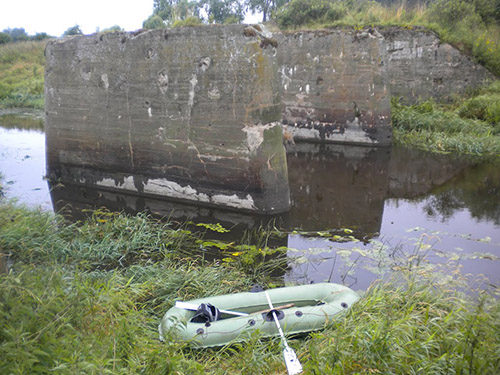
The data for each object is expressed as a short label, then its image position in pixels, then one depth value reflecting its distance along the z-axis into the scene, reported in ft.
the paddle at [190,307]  11.09
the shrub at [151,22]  70.77
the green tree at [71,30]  87.29
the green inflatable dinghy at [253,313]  10.21
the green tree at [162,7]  87.45
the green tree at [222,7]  94.84
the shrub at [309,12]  53.01
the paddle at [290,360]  8.69
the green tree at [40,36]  99.80
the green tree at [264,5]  96.43
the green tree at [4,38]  94.32
